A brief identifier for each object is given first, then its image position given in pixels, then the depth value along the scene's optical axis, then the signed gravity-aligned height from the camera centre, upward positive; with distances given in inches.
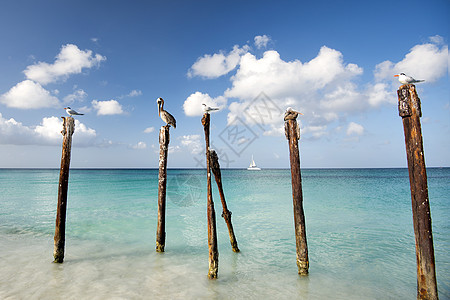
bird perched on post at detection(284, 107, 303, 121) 218.8 +47.3
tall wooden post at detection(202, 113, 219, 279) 224.7 -55.7
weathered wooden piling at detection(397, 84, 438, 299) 162.2 -17.2
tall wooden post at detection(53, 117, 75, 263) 254.4 -14.8
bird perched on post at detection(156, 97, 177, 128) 304.0 +63.4
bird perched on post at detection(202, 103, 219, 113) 243.6 +59.5
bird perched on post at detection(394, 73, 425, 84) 175.0 +61.0
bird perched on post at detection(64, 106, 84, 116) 279.7 +67.0
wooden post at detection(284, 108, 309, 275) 216.4 -2.0
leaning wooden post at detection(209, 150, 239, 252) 250.7 -18.9
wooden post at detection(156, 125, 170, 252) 284.0 +4.1
